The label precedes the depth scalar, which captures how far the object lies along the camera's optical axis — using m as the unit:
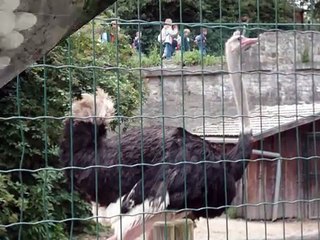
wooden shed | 5.09
